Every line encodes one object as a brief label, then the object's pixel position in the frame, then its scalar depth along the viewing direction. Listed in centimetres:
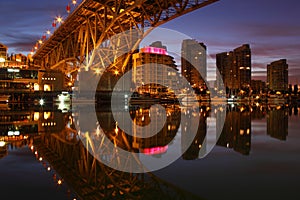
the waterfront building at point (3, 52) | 7728
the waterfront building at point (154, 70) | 11501
